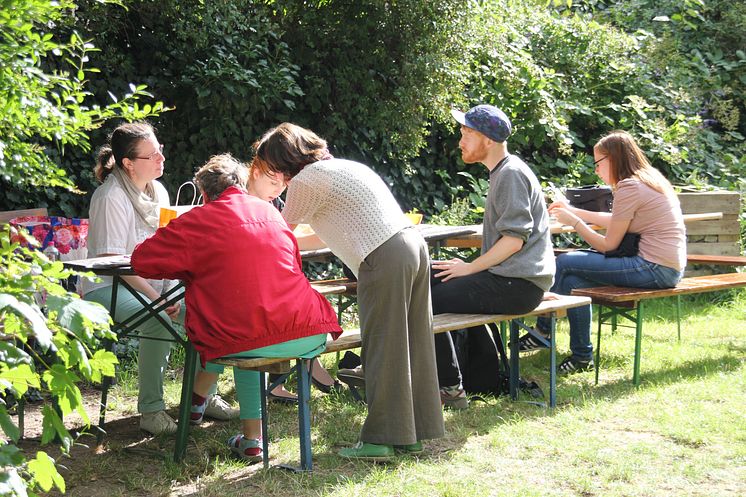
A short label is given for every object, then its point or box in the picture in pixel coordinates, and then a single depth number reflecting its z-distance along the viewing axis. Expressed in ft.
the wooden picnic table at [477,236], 18.06
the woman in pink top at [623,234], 17.69
